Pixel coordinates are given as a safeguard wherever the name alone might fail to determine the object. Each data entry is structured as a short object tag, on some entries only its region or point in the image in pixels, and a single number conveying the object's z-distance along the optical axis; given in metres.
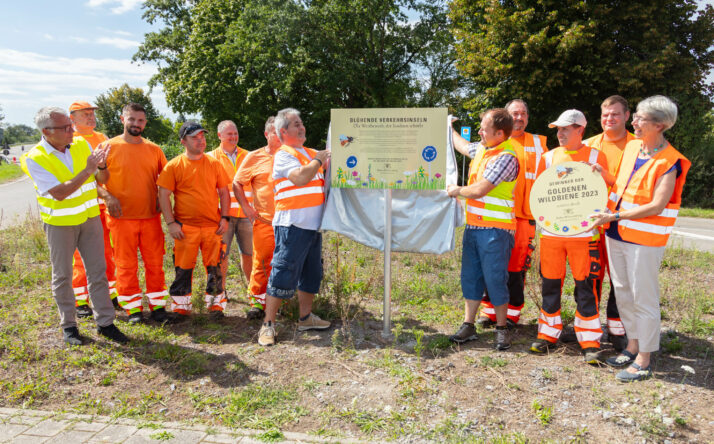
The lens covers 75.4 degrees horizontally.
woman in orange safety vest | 3.43
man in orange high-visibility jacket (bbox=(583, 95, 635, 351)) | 3.99
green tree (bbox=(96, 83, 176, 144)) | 48.62
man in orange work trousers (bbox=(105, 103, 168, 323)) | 4.71
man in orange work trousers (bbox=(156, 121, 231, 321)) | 4.78
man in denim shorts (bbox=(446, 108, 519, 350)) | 3.96
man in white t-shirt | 4.24
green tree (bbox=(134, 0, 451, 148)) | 26.08
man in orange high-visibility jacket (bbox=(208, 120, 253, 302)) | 5.70
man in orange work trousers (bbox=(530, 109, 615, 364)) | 3.92
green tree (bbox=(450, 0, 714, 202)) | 15.71
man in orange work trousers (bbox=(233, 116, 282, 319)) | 4.98
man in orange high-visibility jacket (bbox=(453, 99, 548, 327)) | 4.54
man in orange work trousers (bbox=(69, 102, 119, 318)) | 5.11
